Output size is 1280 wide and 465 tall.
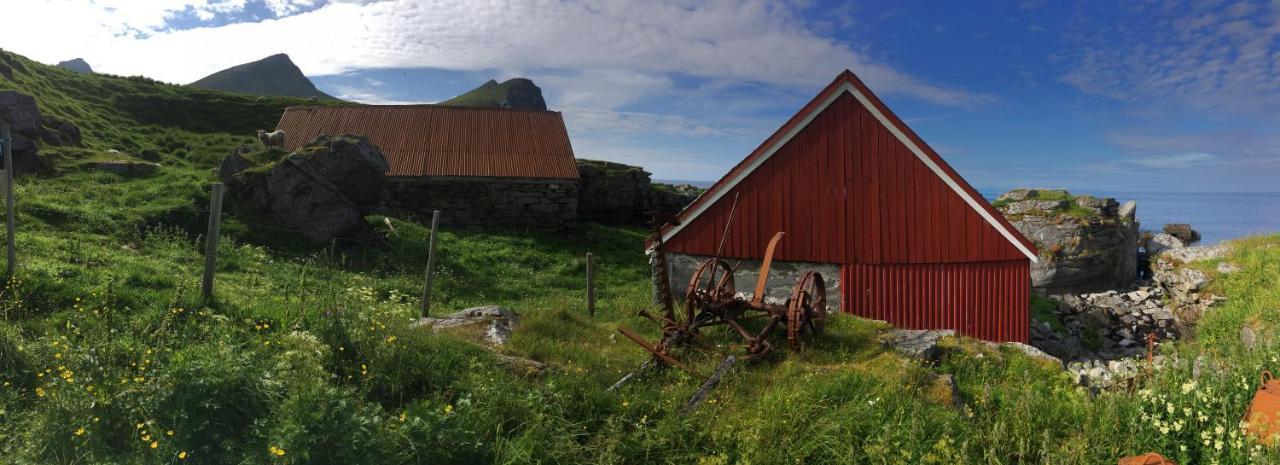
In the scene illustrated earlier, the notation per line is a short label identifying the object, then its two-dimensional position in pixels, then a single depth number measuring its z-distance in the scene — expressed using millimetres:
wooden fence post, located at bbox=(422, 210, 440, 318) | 10219
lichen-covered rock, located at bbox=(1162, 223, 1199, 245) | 33531
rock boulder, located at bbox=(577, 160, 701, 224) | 28938
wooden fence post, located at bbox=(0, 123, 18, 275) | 8359
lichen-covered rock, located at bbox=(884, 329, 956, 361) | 7957
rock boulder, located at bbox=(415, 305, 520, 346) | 7899
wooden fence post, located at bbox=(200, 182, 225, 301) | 8289
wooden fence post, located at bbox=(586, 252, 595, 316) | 11438
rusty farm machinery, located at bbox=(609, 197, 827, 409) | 7336
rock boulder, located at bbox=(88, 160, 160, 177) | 18403
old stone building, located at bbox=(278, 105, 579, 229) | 22984
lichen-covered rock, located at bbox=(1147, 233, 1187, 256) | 29145
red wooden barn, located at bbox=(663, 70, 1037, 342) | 12523
